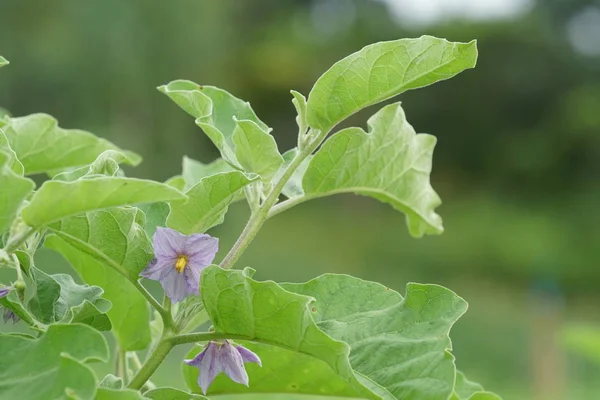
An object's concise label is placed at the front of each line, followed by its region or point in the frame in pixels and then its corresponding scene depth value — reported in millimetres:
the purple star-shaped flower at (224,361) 1011
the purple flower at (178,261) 994
